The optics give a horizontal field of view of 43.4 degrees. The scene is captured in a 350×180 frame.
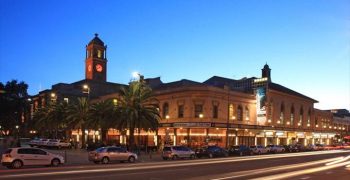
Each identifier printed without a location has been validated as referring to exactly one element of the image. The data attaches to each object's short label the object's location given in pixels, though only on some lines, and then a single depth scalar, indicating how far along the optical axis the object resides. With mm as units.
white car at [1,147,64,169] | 31688
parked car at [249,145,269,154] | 66250
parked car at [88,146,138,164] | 39438
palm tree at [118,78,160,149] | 55312
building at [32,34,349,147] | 67625
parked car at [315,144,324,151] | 90281
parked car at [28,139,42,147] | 73375
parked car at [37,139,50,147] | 72938
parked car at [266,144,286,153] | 71938
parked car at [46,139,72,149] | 73562
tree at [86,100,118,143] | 58969
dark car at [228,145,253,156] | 61500
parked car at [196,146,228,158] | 54644
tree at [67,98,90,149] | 70250
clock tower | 128375
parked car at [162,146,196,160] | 48344
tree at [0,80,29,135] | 54128
